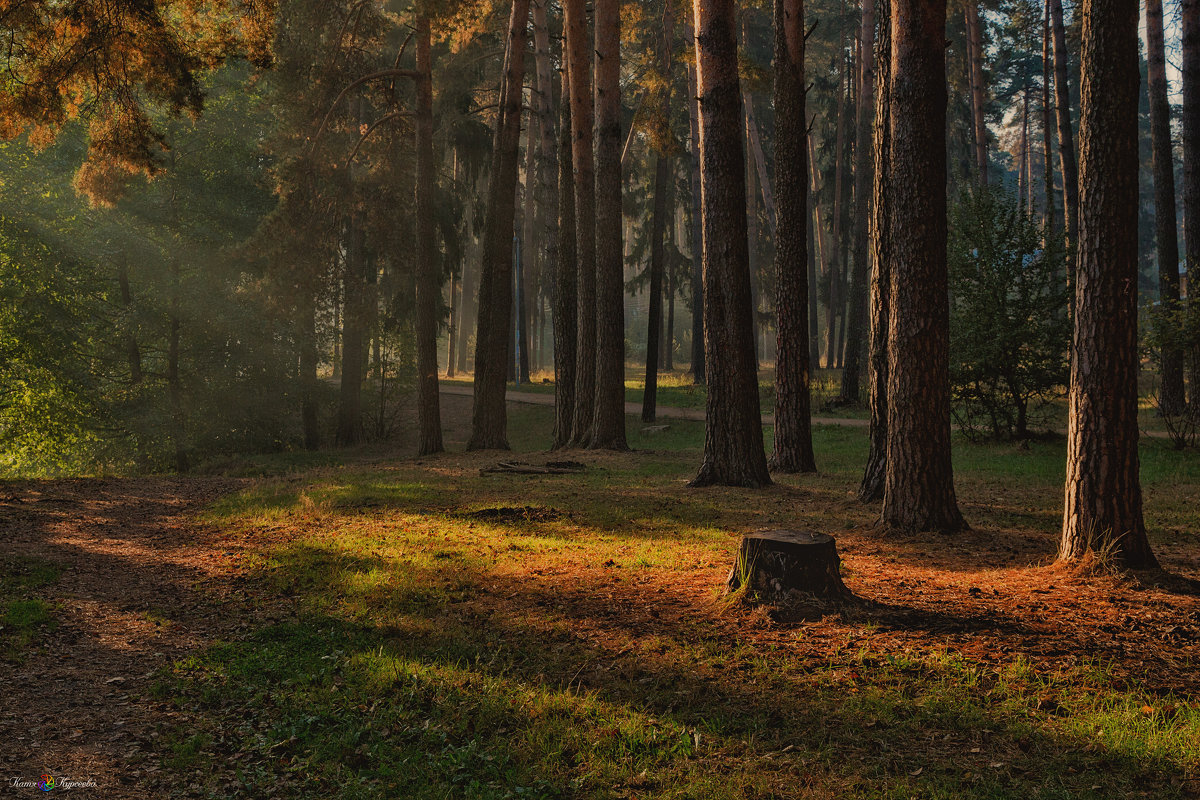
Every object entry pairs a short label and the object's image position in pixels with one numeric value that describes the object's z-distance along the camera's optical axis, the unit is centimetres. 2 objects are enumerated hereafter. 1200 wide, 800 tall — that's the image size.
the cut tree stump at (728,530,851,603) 553
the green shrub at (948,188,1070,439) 1453
